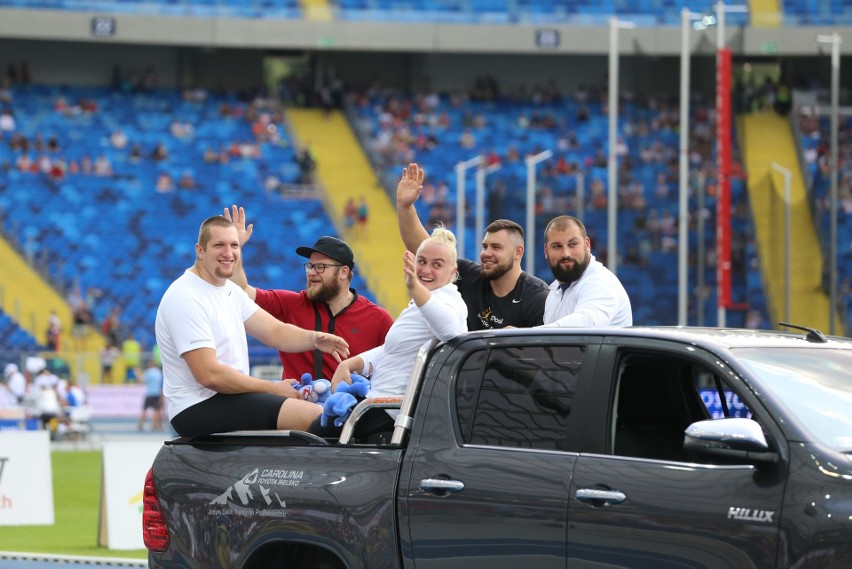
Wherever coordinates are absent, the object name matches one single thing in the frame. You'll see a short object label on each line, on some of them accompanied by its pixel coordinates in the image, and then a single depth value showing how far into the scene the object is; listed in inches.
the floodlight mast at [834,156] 2760.7
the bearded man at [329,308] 704.1
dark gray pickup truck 412.4
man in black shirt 670.9
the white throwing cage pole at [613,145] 2719.7
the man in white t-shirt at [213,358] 583.7
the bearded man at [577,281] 608.4
